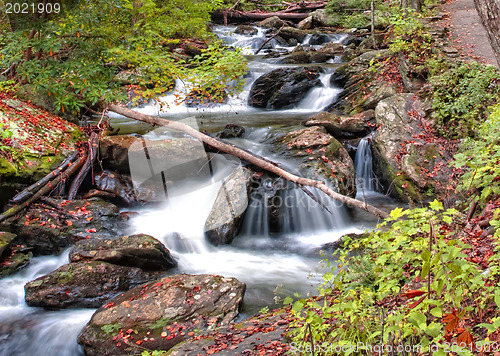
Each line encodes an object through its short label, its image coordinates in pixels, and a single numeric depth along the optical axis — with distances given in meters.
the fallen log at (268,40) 17.42
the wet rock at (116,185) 7.82
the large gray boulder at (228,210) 6.94
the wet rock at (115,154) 8.25
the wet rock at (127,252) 5.60
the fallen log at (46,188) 6.31
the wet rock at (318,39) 18.88
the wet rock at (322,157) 7.59
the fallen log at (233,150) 6.44
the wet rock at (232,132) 9.68
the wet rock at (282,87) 12.68
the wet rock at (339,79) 12.54
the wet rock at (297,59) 15.56
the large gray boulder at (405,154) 7.12
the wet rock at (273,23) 22.03
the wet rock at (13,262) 5.59
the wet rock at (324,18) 21.49
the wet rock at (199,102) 11.56
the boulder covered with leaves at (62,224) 6.22
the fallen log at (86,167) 7.35
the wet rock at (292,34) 19.75
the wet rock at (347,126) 9.20
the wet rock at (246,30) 20.99
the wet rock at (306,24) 21.46
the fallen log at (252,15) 23.45
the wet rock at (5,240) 5.66
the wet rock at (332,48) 16.39
